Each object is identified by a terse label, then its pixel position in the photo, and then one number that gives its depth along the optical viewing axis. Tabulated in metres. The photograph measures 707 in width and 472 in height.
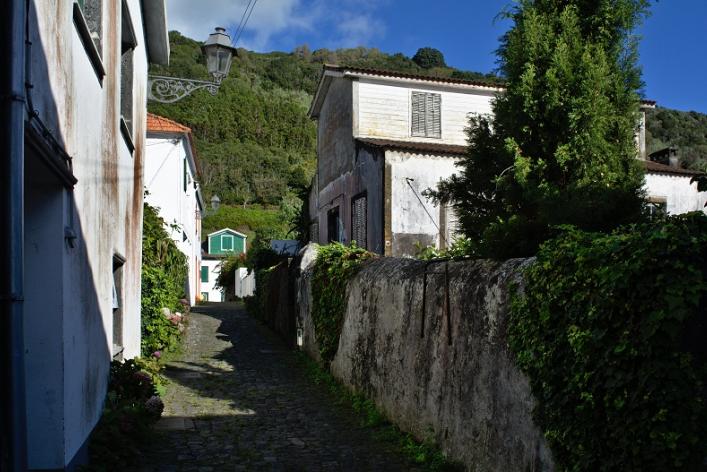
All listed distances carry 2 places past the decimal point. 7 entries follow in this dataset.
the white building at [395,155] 15.32
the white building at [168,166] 20.20
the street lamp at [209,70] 9.81
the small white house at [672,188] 17.47
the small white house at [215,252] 50.47
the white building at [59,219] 3.07
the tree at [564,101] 9.28
